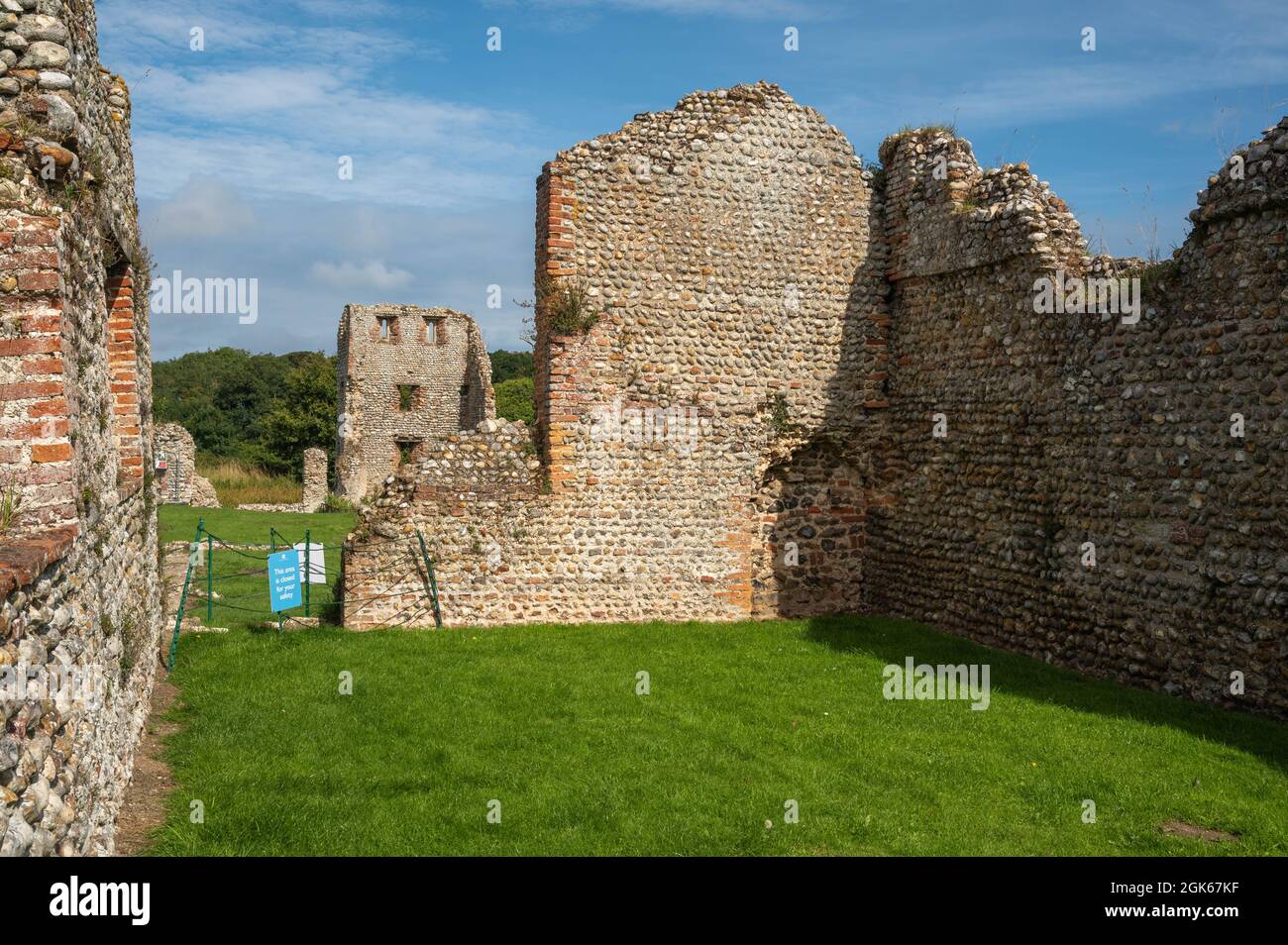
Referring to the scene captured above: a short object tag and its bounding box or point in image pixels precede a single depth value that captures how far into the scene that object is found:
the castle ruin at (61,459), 4.23
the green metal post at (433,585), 12.31
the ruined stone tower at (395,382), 31.55
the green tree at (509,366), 62.25
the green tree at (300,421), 48.59
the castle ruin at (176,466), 30.03
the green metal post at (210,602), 12.26
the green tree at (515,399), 47.34
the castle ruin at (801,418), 10.68
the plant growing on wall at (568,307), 12.48
